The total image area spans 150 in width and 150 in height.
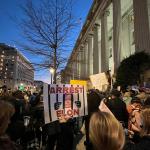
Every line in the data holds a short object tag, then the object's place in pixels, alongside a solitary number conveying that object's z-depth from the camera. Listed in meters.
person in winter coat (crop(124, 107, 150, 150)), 1.60
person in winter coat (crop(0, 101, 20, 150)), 1.51
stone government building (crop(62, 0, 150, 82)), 9.46
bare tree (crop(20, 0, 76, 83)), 9.21
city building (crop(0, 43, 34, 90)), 82.60
